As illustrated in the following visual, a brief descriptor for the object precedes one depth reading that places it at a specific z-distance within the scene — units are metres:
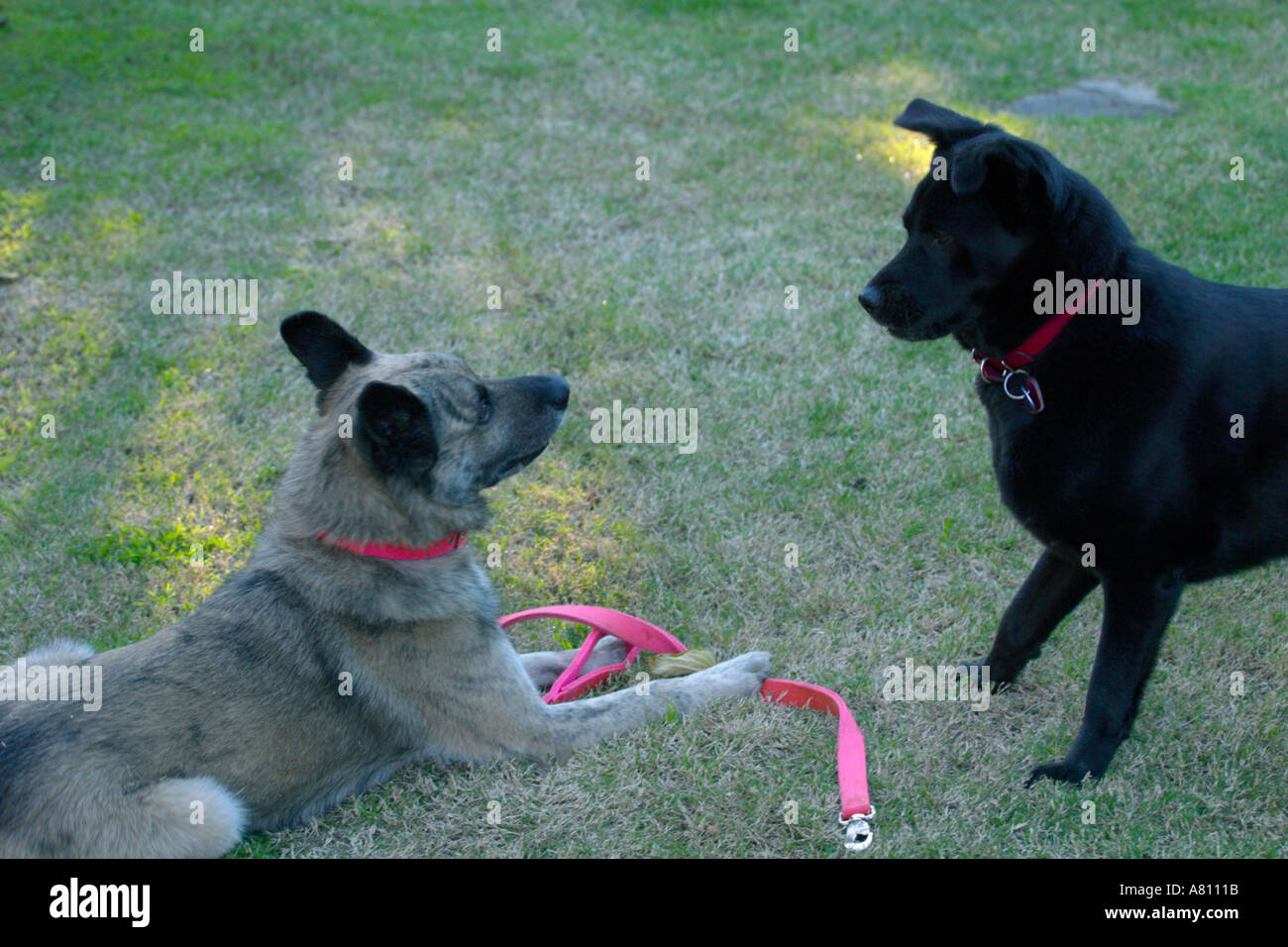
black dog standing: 3.02
